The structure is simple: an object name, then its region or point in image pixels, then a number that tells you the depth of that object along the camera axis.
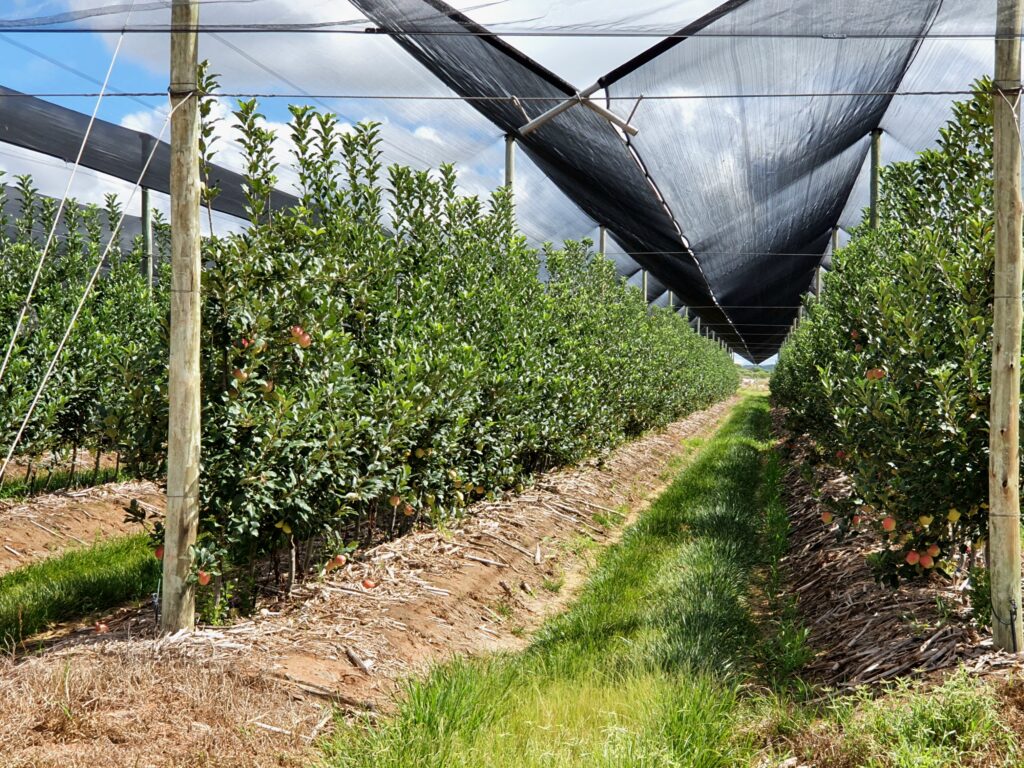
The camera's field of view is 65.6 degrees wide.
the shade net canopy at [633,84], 4.15
